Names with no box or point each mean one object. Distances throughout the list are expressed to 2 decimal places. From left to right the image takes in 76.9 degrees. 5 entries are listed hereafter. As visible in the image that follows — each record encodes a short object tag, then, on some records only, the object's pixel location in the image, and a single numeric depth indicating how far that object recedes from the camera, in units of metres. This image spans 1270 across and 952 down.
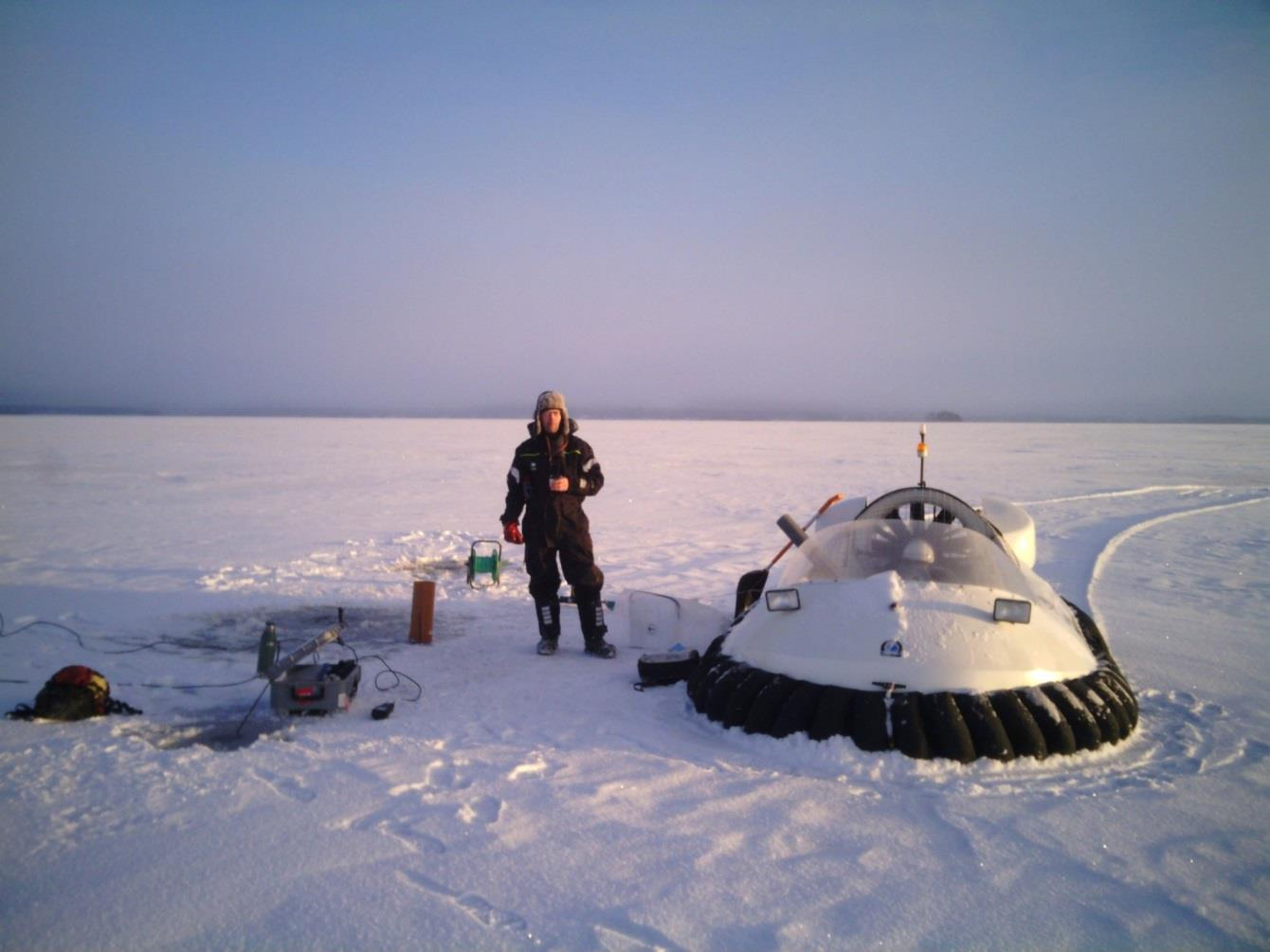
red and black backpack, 3.85
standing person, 5.52
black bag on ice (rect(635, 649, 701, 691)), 4.68
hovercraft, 3.42
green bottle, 4.05
